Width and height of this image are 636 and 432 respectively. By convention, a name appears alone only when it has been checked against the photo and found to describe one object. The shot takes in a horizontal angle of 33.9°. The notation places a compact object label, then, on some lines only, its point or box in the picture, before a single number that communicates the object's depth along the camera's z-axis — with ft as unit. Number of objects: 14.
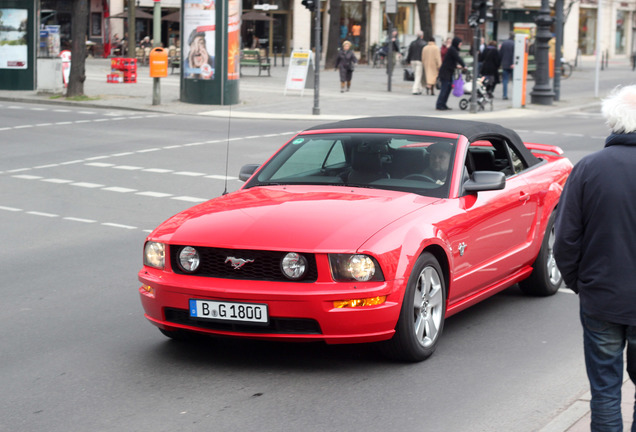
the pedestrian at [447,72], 92.63
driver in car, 22.53
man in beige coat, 107.86
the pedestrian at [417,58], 111.55
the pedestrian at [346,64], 109.70
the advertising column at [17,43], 104.22
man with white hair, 13.24
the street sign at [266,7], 188.96
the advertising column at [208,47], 94.17
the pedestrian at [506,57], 108.68
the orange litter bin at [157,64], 91.15
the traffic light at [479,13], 90.84
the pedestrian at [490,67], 102.68
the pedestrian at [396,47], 180.34
